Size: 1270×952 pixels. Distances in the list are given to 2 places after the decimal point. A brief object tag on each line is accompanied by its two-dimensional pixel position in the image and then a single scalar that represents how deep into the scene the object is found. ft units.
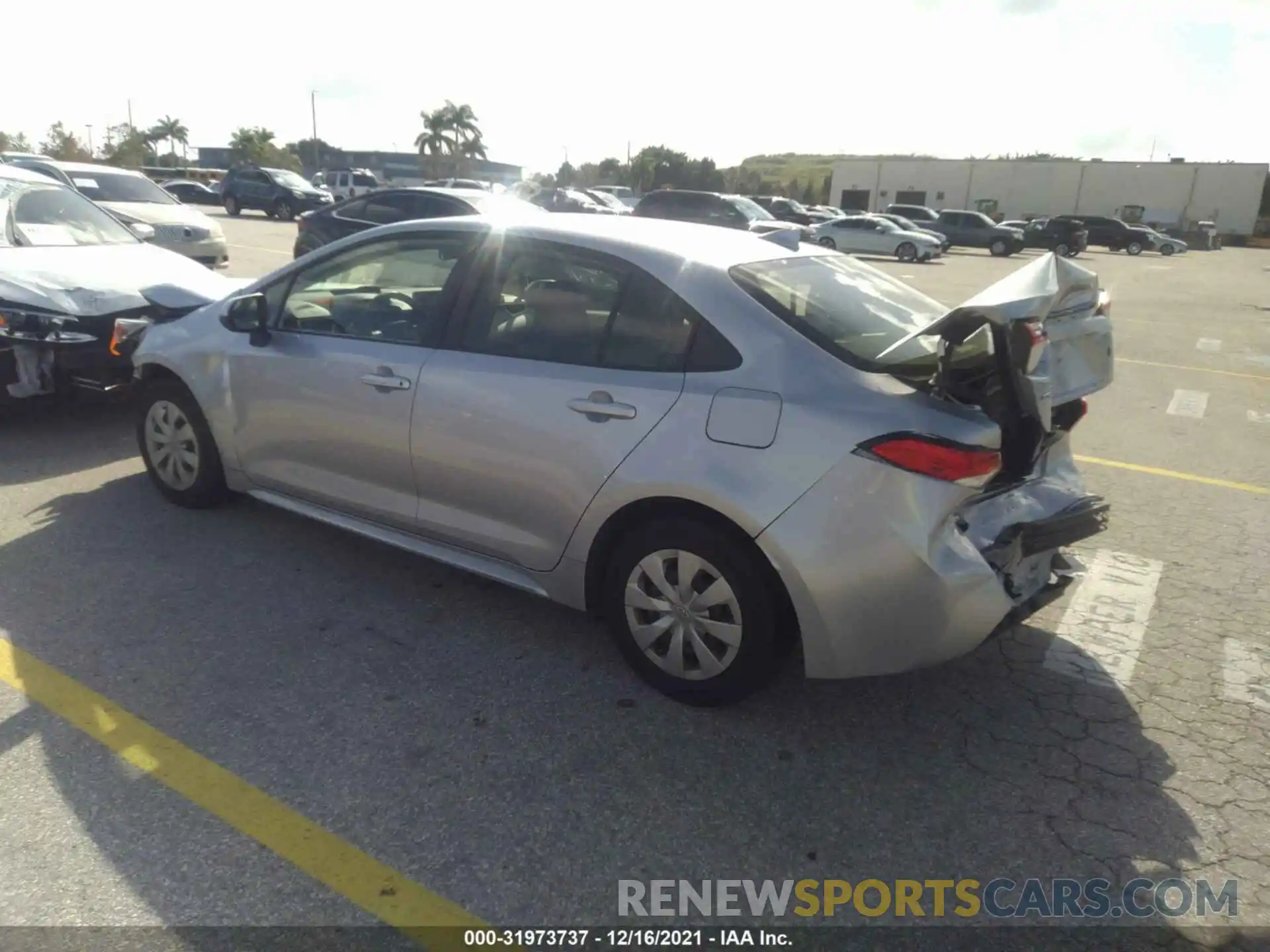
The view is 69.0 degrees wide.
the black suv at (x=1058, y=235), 122.52
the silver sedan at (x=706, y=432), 9.29
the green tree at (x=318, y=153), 261.03
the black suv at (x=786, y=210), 124.16
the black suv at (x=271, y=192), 105.29
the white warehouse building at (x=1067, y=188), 203.51
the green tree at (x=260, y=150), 248.93
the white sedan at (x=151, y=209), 38.81
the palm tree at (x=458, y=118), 263.29
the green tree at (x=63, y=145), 199.11
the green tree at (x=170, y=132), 278.87
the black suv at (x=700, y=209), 74.84
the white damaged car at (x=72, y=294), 18.43
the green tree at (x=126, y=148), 217.97
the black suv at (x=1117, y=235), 133.29
